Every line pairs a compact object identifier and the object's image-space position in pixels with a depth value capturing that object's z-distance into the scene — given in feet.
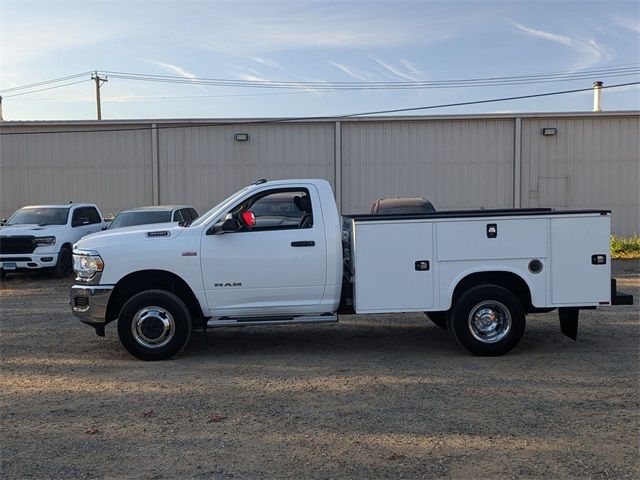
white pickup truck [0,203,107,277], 47.78
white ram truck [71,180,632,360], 22.80
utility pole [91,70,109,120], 155.12
